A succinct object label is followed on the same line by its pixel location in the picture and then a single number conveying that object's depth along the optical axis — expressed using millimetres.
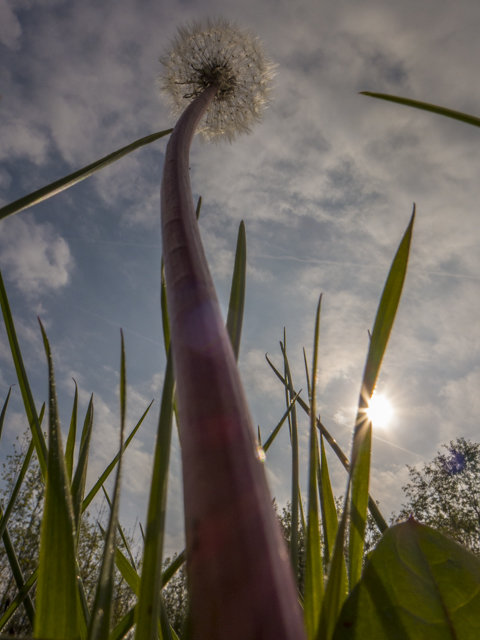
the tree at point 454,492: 14169
